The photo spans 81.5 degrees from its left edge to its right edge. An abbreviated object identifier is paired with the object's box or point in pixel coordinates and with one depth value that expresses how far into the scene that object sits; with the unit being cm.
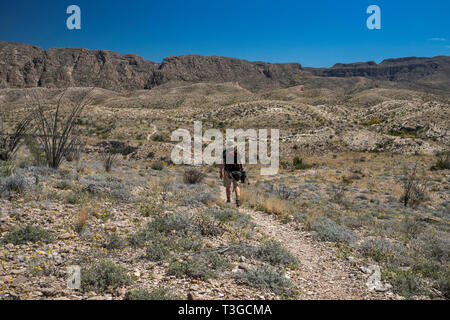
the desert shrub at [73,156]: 1427
